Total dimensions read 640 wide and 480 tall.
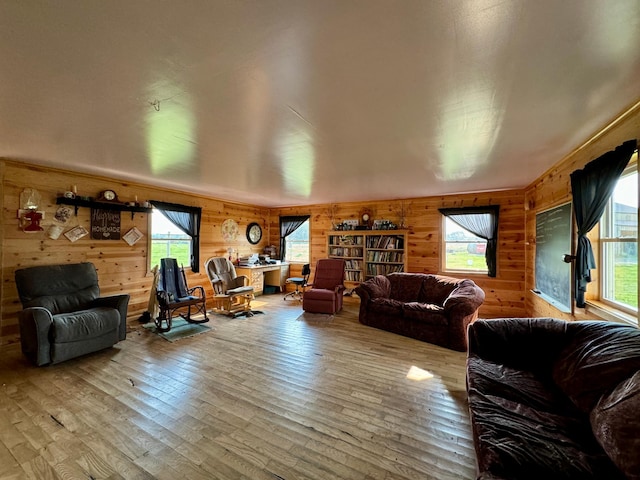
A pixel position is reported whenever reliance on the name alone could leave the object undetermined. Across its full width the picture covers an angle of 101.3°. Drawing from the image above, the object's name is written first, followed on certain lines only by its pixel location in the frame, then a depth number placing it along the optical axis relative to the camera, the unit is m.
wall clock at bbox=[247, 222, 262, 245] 6.83
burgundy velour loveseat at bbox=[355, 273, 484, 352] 3.55
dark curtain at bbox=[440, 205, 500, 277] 4.95
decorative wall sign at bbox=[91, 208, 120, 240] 4.00
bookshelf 5.78
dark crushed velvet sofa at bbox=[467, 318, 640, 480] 1.17
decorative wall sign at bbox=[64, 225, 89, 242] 3.76
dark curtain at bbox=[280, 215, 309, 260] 7.01
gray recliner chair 2.81
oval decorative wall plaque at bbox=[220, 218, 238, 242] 6.13
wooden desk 6.15
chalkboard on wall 2.99
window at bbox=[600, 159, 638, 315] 2.18
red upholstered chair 5.06
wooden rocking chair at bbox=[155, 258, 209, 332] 4.07
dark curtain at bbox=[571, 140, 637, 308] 2.00
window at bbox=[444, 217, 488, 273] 5.19
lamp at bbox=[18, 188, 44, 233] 3.37
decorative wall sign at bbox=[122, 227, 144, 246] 4.37
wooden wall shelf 3.64
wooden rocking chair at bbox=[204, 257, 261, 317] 5.03
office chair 6.07
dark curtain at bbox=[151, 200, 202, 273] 4.93
